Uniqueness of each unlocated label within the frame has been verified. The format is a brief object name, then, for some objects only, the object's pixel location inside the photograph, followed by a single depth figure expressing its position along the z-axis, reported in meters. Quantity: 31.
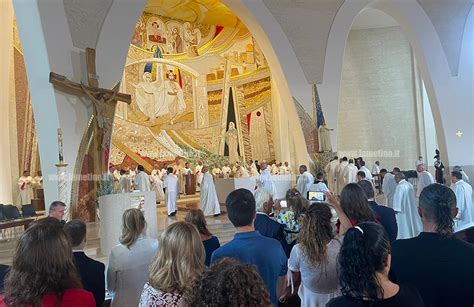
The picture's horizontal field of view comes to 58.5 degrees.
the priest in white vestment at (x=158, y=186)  15.59
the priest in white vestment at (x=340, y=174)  12.34
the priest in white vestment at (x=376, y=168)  16.85
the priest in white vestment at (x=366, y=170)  11.75
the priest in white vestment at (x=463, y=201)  6.78
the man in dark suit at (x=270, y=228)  3.40
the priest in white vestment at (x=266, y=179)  10.97
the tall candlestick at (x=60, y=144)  7.35
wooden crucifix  7.99
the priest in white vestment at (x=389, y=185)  8.91
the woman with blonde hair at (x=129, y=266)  2.72
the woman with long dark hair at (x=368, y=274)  1.50
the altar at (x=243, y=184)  11.78
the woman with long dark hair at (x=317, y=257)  2.29
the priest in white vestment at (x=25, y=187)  12.59
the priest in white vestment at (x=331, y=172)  12.62
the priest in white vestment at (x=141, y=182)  11.31
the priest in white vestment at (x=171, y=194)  11.08
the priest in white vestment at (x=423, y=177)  9.36
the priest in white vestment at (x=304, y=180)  10.79
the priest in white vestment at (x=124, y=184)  11.06
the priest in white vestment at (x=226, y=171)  16.22
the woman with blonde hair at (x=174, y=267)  1.76
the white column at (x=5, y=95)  11.41
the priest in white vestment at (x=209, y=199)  10.74
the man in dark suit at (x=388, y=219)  3.52
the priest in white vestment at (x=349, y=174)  12.16
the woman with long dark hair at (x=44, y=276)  1.54
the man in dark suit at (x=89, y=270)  2.39
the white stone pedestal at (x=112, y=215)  6.07
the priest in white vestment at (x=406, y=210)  7.00
